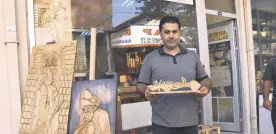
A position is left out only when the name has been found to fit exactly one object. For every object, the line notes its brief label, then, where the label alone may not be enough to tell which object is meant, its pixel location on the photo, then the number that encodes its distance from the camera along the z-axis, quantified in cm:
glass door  562
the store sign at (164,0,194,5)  463
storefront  350
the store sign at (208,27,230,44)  571
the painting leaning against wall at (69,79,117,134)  274
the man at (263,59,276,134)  398
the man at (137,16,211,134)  242
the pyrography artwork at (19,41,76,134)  278
